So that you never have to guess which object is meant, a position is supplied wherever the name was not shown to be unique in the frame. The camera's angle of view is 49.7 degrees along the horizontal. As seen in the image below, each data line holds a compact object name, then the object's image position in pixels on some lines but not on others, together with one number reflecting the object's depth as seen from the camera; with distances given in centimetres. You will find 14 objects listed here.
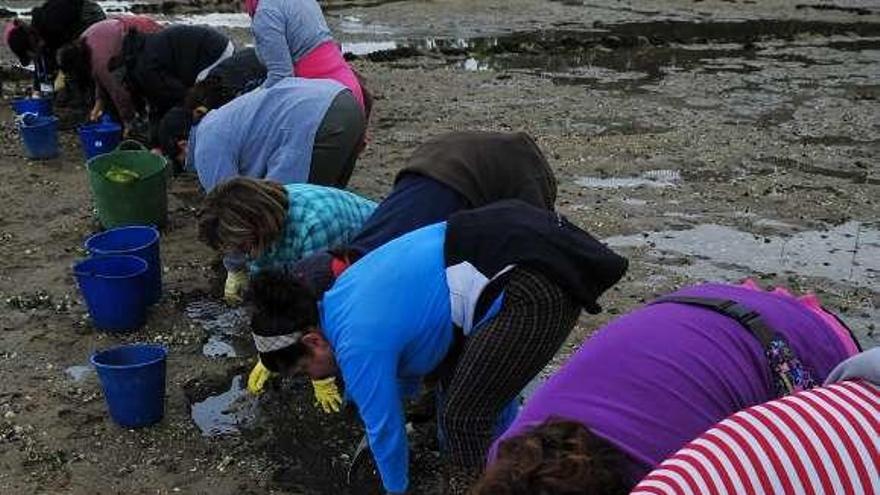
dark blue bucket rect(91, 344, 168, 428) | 368
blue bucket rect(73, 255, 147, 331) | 451
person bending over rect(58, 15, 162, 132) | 745
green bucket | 557
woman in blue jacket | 264
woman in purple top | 165
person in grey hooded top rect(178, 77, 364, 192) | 430
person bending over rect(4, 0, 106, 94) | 848
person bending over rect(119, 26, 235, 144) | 671
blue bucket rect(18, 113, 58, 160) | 746
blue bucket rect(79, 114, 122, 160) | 689
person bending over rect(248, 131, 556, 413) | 327
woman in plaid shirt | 346
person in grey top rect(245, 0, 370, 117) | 519
